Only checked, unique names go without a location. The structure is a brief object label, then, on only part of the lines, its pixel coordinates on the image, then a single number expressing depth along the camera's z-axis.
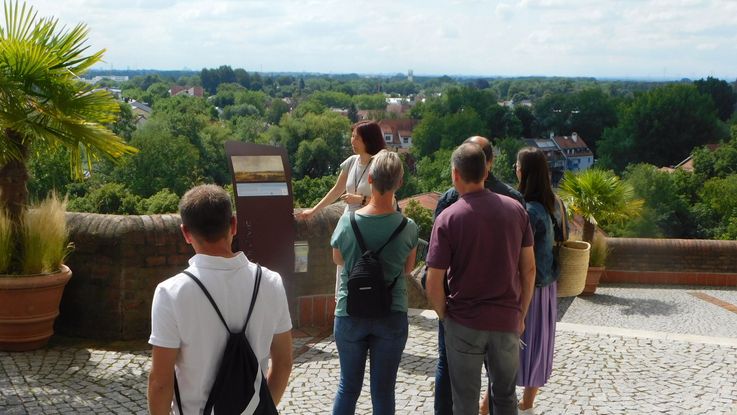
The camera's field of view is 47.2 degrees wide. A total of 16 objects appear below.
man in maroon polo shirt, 3.96
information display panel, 6.47
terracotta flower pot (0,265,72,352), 6.10
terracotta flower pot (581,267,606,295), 11.84
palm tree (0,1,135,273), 6.13
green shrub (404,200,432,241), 33.94
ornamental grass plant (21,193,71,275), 6.29
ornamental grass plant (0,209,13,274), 6.22
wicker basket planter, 5.34
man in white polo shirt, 2.59
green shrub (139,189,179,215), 49.00
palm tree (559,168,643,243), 12.46
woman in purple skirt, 4.85
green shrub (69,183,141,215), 48.59
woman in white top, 5.64
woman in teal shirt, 4.07
